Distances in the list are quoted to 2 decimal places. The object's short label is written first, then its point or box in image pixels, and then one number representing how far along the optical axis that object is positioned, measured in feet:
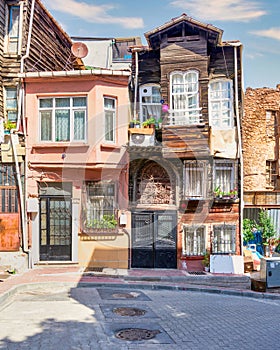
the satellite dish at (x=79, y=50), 62.08
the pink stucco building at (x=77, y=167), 55.36
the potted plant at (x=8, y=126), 55.21
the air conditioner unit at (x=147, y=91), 61.41
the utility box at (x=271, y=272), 48.62
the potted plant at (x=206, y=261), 55.53
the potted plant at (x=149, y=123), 56.55
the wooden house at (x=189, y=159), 56.80
